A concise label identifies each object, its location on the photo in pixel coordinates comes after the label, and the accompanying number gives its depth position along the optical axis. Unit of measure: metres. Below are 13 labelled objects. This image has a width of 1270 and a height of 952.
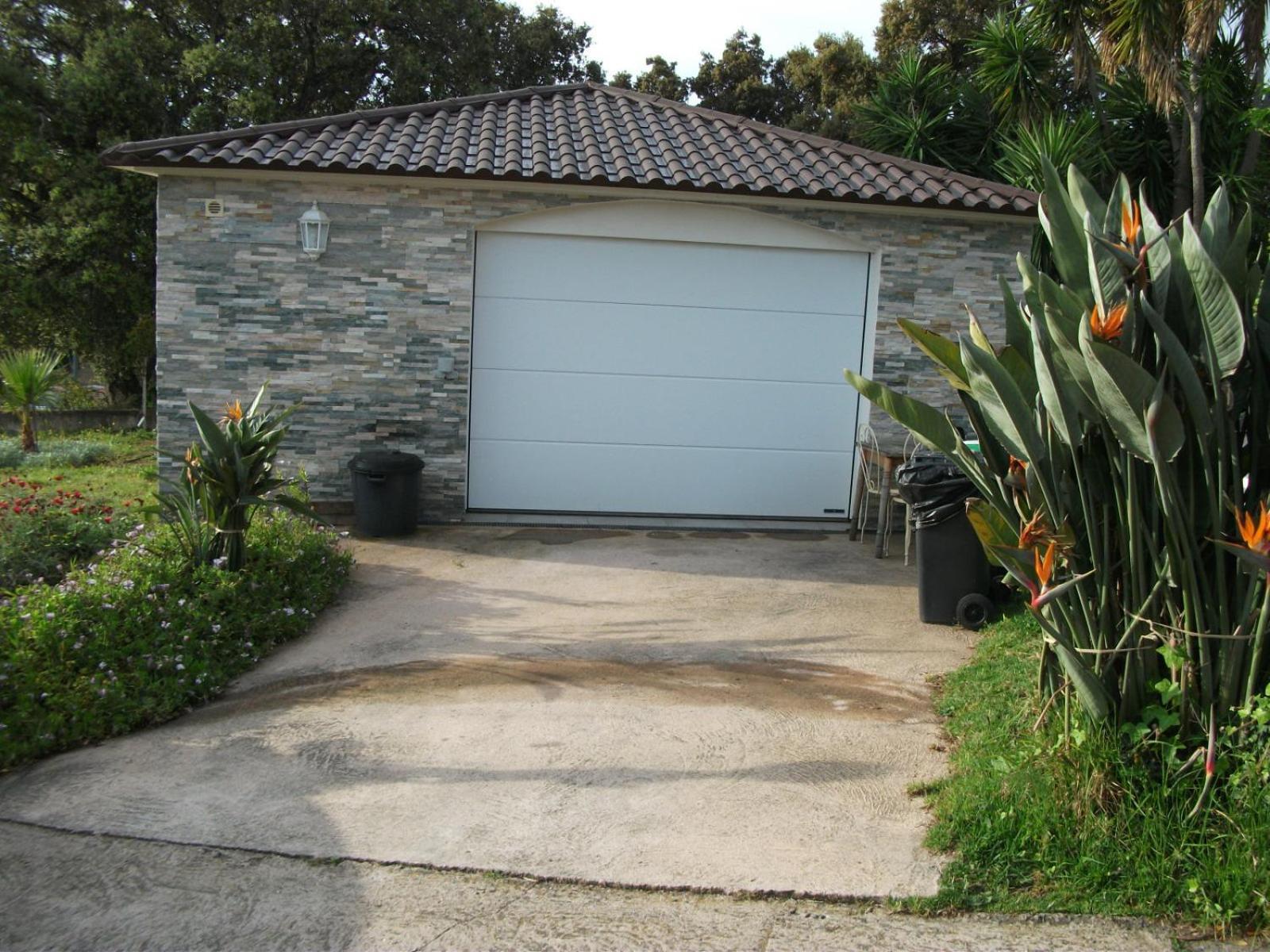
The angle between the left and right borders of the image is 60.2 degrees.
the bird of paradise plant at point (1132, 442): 3.73
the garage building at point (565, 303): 9.77
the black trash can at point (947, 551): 6.95
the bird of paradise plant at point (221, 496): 6.93
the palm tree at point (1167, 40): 11.37
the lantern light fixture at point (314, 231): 9.63
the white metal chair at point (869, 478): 9.73
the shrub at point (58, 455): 13.36
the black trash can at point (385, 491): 9.35
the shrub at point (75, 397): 18.81
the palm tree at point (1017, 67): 13.20
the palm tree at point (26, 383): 13.91
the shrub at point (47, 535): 7.50
